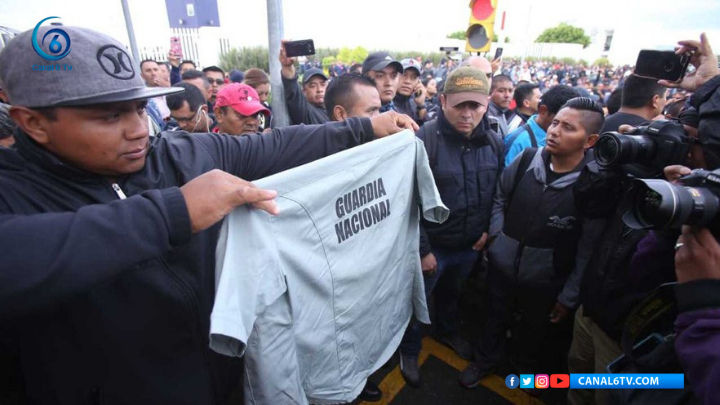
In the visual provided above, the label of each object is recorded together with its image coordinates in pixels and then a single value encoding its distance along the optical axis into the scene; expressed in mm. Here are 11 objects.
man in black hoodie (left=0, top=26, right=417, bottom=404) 901
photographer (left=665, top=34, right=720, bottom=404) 1086
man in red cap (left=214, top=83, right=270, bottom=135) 3119
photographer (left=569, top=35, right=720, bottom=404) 1528
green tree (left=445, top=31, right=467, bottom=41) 73044
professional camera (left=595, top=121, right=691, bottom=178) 1646
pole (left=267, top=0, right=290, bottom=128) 2752
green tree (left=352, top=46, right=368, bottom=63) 21547
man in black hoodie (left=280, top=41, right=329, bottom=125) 3125
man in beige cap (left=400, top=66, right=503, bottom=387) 2672
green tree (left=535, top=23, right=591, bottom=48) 62375
